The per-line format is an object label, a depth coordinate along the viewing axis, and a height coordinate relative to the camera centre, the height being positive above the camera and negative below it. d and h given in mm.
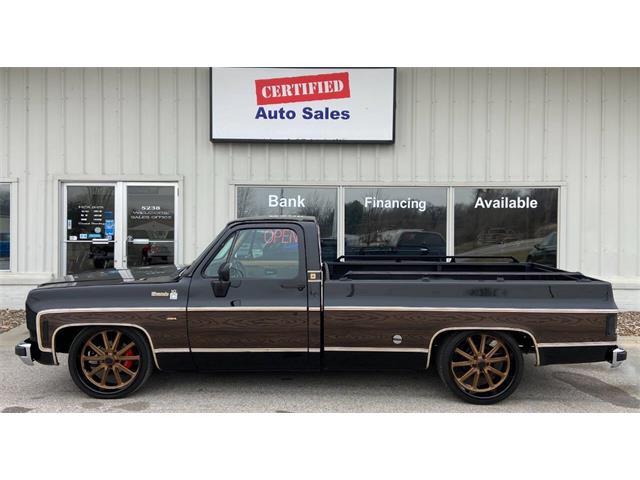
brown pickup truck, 4785 -826
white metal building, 9133 +1356
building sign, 9023 +2306
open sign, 5000 -11
